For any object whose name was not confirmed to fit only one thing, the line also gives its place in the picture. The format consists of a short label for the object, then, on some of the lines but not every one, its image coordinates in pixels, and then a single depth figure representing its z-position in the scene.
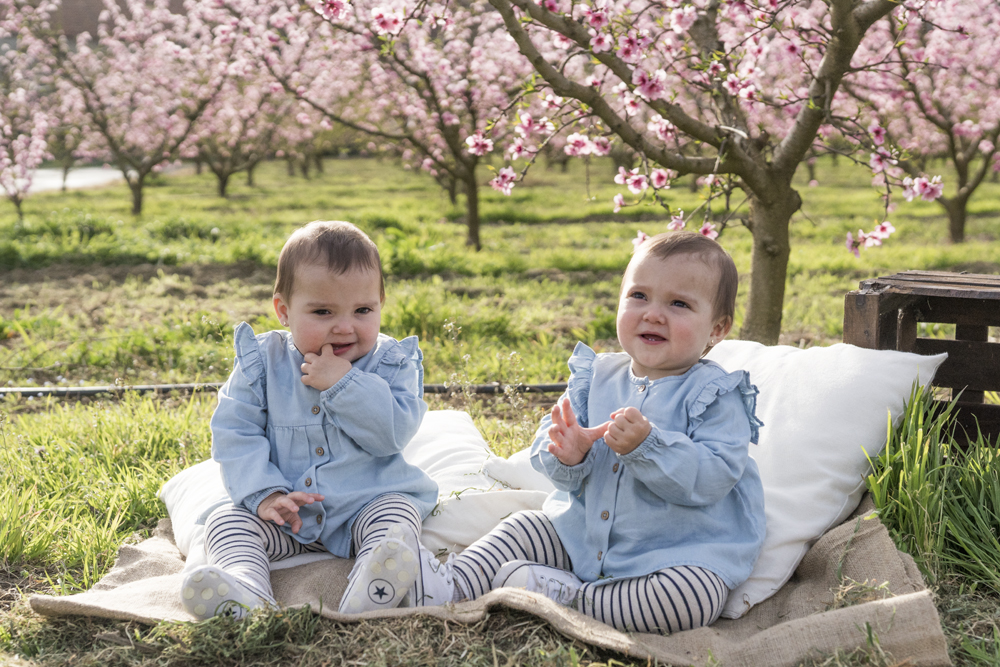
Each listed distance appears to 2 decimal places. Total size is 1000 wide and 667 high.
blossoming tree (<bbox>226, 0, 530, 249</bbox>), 8.11
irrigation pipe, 4.12
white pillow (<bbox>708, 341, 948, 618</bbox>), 2.25
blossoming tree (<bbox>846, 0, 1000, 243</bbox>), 8.30
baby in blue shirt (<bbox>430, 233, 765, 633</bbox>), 1.91
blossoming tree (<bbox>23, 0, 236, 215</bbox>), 12.66
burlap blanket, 1.74
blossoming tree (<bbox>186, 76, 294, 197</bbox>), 15.23
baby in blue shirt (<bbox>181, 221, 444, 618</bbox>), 2.18
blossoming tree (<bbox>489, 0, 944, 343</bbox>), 3.27
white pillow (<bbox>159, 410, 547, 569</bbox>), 2.38
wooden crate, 2.57
